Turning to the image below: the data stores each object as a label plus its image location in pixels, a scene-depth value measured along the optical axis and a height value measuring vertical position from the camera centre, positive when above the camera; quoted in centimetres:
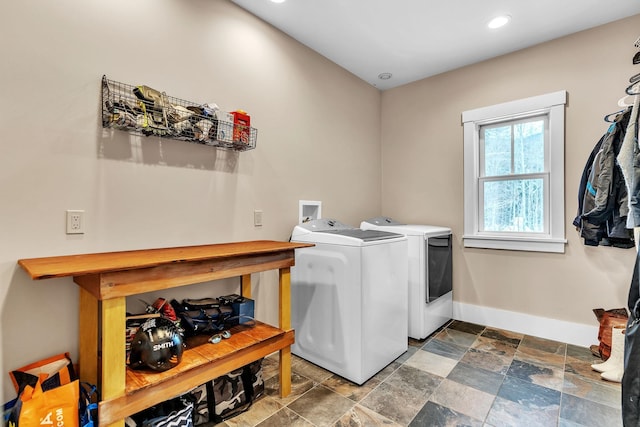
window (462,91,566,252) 265 +38
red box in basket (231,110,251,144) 203 +58
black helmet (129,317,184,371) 137 -59
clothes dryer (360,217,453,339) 268 -52
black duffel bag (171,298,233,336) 172 -56
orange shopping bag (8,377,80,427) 114 -72
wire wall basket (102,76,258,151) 159 +54
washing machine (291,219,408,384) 202 -58
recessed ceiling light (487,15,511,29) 235 +149
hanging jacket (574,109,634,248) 187 +14
